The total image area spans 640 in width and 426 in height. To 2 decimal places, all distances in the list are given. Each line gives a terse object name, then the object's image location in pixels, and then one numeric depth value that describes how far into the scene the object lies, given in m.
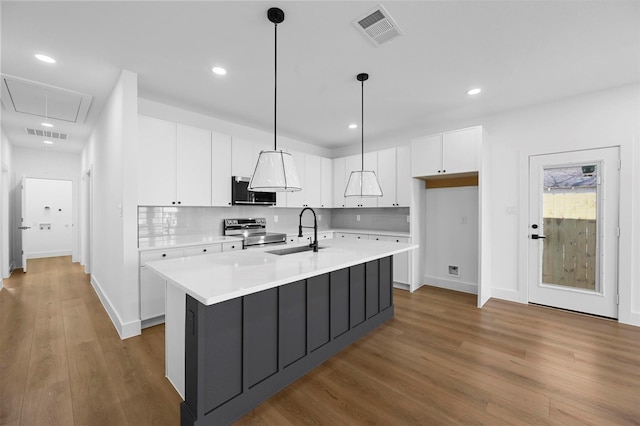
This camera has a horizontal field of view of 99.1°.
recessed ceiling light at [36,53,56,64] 2.50
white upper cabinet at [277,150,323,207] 4.99
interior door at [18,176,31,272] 5.44
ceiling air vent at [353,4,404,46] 1.99
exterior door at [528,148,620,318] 3.23
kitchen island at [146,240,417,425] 1.58
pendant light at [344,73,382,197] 2.83
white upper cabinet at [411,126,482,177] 3.76
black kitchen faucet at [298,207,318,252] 2.65
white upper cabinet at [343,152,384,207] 4.99
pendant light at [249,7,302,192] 1.90
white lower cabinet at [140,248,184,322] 2.95
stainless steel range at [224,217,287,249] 3.89
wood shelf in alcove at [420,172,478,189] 4.24
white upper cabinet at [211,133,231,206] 3.84
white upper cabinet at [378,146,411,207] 4.58
